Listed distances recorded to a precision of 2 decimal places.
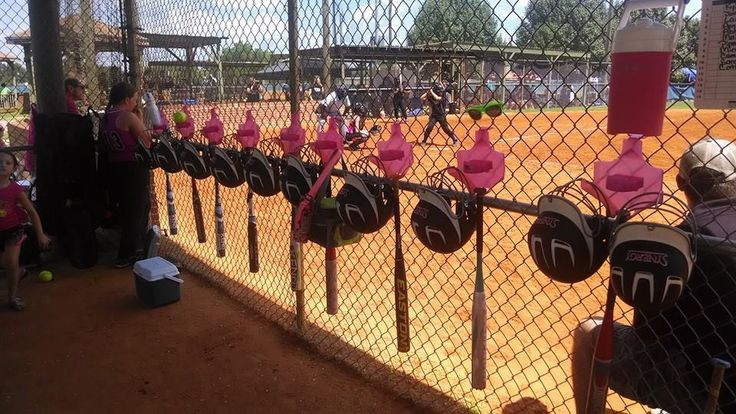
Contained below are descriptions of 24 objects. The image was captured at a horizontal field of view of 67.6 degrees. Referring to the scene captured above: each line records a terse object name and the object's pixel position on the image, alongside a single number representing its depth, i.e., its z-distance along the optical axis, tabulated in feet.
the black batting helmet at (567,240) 5.21
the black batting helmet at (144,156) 14.38
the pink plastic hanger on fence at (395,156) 7.61
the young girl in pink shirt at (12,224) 13.57
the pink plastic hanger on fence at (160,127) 14.45
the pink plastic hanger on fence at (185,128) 12.95
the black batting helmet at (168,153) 12.82
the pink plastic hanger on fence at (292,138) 9.77
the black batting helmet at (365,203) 7.60
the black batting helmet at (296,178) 9.05
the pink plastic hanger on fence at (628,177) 5.06
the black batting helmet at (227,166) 10.82
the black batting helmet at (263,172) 9.81
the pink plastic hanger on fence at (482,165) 6.48
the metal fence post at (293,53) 10.03
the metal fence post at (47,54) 15.94
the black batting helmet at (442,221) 6.60
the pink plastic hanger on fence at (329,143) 8.71
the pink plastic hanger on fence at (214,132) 11.61
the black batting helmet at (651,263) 4.57
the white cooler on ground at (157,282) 13.19
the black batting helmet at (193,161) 11.82
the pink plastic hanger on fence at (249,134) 10.52
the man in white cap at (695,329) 5.69
